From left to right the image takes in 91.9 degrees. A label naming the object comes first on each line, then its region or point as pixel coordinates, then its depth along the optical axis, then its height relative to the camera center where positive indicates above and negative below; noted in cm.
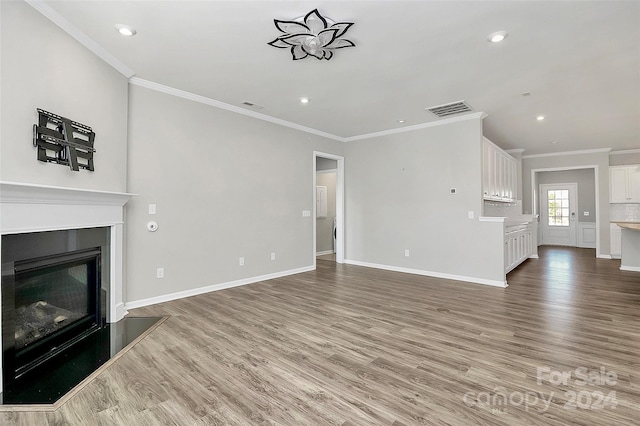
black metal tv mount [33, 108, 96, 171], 245 +65
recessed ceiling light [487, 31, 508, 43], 277 +163
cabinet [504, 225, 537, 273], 544 -61
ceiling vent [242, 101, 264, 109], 461 +169
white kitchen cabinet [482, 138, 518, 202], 549 +83
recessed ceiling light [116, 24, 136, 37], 269 +166
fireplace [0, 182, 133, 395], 217 -28
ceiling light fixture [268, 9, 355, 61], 256 +160
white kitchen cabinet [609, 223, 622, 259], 748 -63
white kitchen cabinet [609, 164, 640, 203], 746 +75
